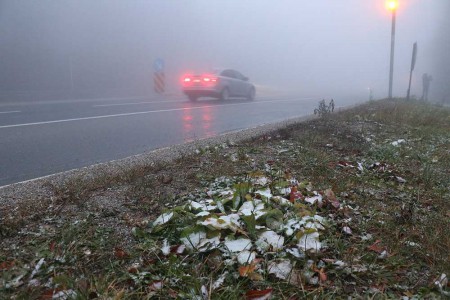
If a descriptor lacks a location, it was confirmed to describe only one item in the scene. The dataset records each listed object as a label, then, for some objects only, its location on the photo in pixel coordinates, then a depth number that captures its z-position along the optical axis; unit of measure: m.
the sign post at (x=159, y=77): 22.62
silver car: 17.00
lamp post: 17.66
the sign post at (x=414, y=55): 14.48
